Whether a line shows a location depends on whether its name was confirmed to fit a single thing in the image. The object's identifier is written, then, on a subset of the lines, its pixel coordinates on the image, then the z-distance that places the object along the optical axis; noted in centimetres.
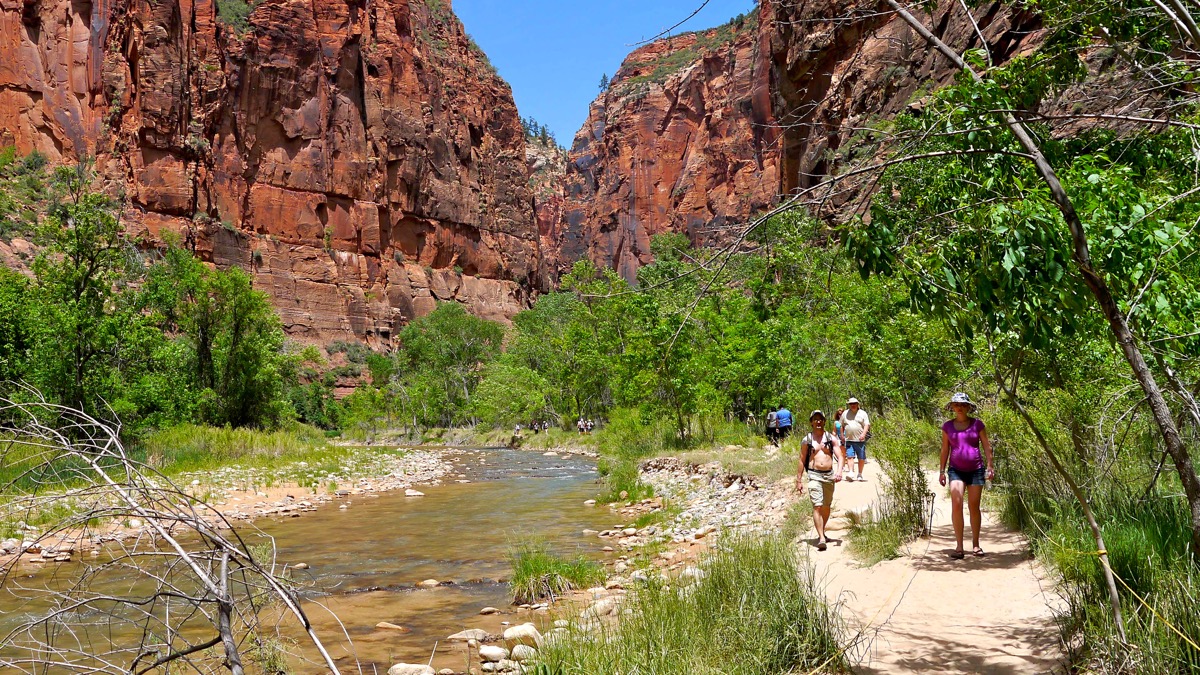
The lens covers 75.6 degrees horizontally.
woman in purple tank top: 732
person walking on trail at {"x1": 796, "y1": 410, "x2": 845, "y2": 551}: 859
